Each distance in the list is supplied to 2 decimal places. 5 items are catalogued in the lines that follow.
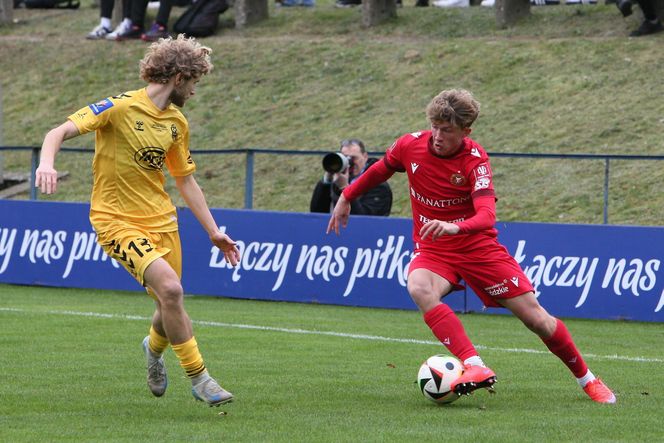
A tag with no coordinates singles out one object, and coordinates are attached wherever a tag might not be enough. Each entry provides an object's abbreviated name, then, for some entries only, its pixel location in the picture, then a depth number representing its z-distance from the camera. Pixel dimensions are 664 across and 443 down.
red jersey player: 15.97
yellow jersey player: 15.09
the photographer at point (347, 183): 28.99
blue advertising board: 27.48
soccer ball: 15.81
